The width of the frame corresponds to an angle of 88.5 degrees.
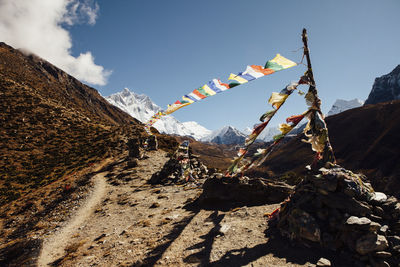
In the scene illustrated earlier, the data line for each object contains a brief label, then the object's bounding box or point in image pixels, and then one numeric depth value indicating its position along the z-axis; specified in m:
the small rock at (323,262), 6.18
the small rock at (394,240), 6.24
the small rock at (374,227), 6.45
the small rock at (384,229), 6.57
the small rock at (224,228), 9.68
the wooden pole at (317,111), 8.97
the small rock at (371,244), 6.14
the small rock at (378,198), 7.43
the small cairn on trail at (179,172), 24.11
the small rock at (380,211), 7.16
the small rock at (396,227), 6.80
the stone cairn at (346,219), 6.25
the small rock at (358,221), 6.53
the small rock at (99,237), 12.02
